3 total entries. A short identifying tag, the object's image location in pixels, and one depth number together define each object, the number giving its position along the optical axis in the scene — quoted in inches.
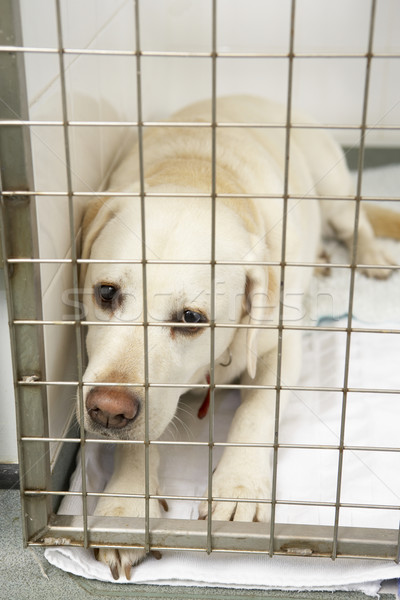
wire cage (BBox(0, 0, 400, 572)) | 42.8
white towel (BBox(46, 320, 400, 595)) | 51.2
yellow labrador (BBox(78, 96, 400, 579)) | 52.1
